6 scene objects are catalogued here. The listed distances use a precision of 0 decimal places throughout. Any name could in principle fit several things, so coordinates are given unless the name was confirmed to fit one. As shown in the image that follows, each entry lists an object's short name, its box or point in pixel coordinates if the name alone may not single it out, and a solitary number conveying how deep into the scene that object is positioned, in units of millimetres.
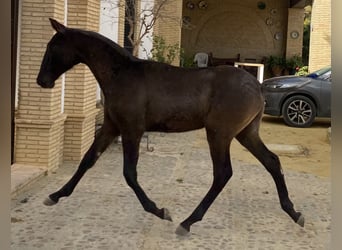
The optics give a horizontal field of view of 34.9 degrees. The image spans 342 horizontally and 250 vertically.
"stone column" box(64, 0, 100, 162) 8367
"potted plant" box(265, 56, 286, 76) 25297
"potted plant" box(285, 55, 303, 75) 24764
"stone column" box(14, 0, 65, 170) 7160
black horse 4488
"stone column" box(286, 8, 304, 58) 25688
